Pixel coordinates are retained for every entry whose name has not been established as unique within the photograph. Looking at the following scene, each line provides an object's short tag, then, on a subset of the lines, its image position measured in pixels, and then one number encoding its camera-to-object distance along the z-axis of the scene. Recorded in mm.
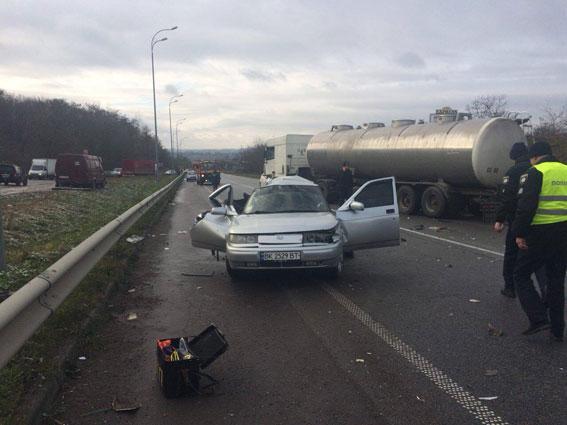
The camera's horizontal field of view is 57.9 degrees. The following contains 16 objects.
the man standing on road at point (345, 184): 15797
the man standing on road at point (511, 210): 5988
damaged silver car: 6664
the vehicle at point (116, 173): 77619
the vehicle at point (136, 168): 77625
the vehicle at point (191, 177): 69850
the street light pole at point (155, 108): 38362
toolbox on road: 3670
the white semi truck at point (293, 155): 25859
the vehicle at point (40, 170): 52656
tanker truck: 14461
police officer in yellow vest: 4773
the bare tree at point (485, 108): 45969
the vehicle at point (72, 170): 30188
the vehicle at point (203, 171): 51022
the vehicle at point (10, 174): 34969
